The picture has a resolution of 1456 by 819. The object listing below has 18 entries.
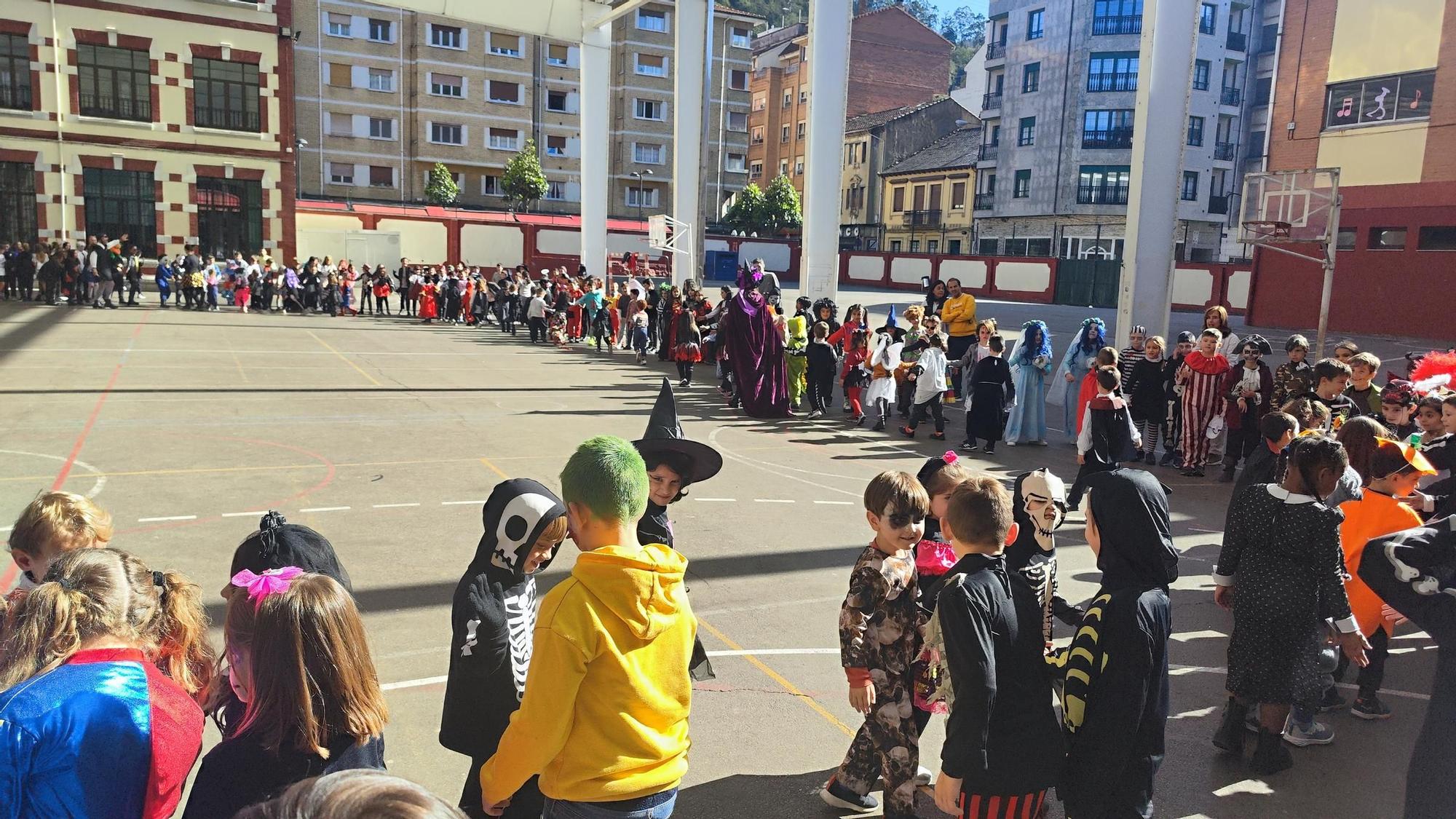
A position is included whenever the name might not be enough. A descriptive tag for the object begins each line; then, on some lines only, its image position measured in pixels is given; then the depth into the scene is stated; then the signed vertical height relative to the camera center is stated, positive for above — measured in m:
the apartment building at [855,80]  76.31 +15.44
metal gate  42.59 +0.11
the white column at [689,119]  24.95 +3.93
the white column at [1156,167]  14.52 +1.83
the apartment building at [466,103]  56.97 +9.59
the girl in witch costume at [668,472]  4.47 -0.92
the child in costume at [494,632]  3.51 -1.32
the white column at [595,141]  28.84 +3.78
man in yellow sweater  16.39 -0.69
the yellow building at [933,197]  63.03 +5.37
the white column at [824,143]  18.98 +2.60
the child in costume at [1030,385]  13.83 -1.42
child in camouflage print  4.10 -1.48
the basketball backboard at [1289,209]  17.31 +1.50
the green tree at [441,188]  53.81 +3.93
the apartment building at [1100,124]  54.09 +9.13
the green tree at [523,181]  54.31 +4.54
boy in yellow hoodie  2.81 -1.18
